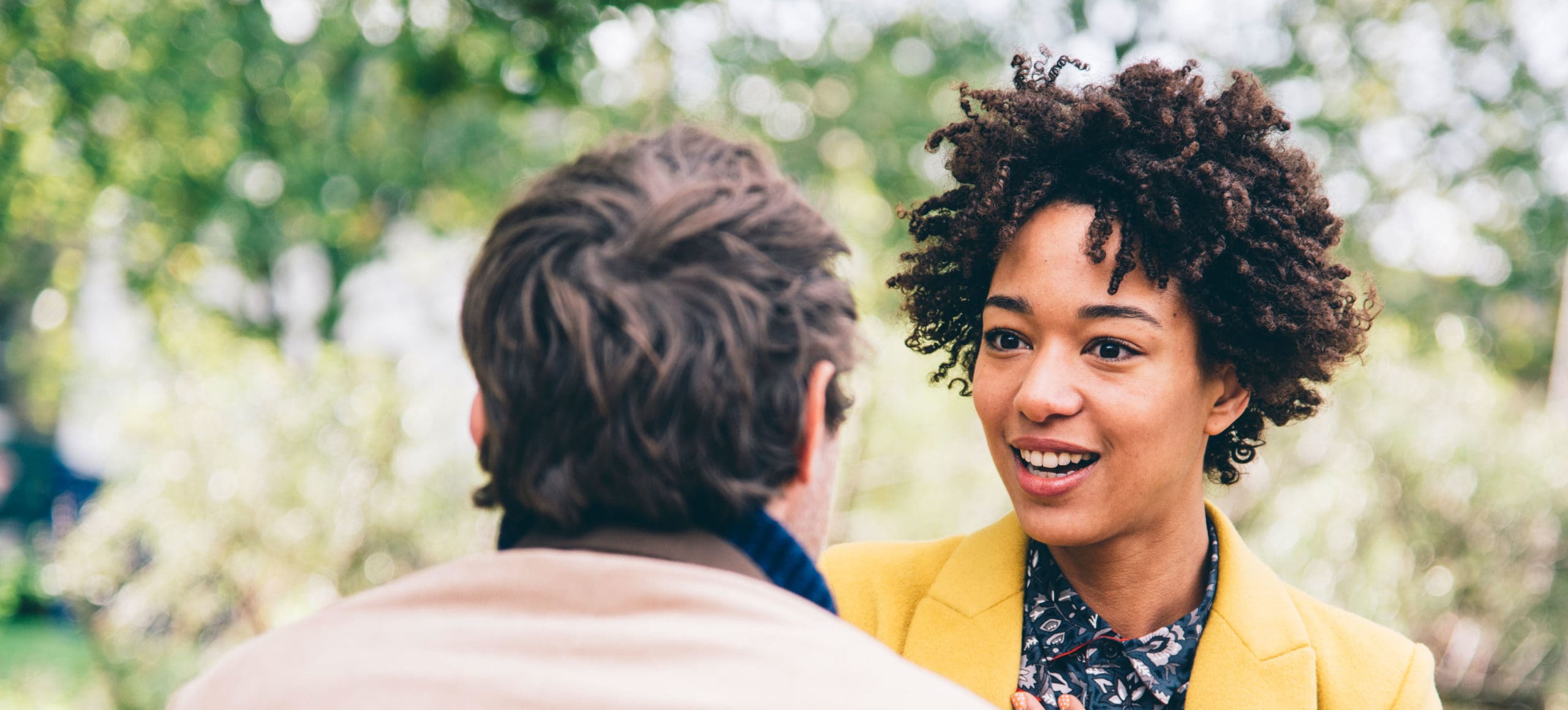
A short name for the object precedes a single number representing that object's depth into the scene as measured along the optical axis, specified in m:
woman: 1.15
